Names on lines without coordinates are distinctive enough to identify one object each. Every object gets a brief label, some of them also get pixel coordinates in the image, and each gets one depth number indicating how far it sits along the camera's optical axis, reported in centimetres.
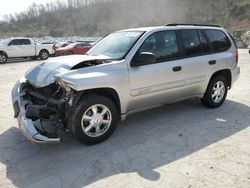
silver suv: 297
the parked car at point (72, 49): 1554
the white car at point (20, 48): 1410
